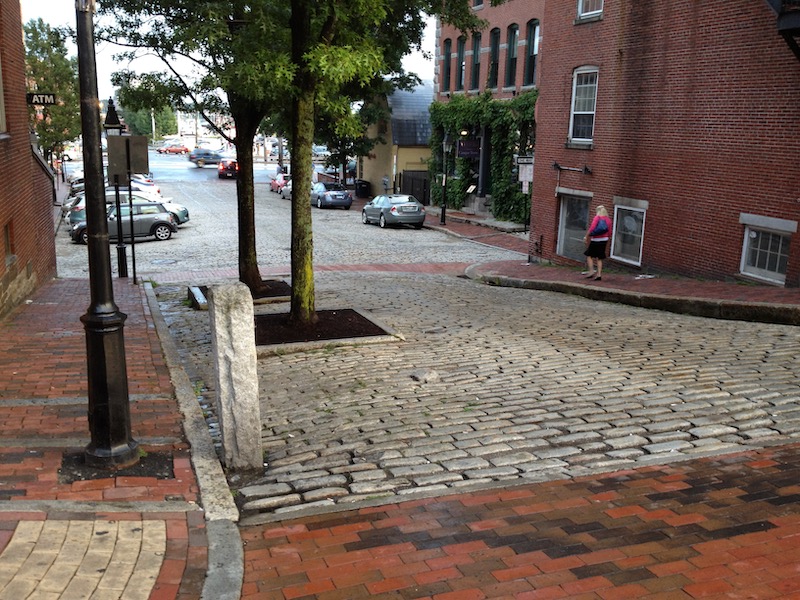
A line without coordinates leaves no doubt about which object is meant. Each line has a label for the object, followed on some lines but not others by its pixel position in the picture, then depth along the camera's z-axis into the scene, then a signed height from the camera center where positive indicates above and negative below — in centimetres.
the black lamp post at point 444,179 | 3222 -130
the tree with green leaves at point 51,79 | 3812 +285
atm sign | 1585 +76
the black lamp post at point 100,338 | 541 -140
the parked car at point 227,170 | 6169 -223
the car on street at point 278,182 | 4878 -247
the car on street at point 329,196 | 4000 -261
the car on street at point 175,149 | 10575 -118
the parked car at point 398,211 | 3125 -255
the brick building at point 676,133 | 1380 +45
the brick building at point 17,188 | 1236 -93
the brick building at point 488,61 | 3111 +384
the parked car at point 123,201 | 2854 -270
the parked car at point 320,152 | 9001 -88
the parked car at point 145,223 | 2628 -288
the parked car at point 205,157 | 7825 -157
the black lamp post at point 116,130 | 1773 +21
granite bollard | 560 -167
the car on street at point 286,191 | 4456 -271
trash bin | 4744 -256
